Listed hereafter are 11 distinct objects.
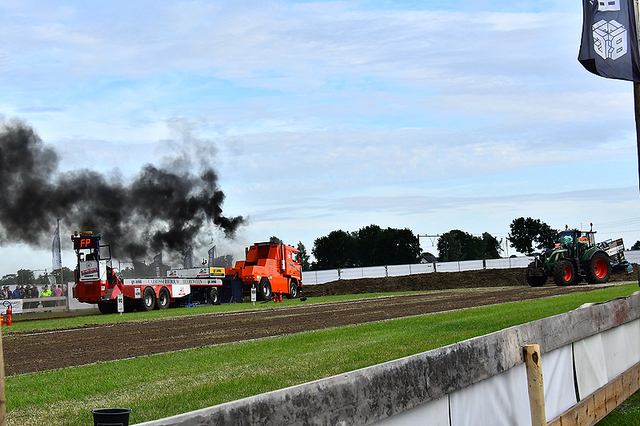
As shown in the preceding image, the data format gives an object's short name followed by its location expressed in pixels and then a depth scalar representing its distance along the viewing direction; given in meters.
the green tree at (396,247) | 114.75
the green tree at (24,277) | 59.47
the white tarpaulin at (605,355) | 6.46
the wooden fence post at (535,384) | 5.05
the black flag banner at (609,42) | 10.81
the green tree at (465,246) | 120.44
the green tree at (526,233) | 126.75
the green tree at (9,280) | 66.51
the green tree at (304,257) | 131.88
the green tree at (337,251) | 123.62
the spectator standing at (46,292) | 41.59
